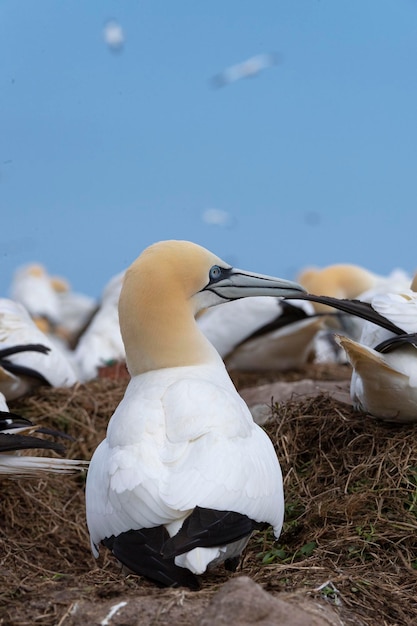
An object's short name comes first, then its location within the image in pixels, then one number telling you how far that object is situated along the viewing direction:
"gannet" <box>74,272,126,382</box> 10.29
